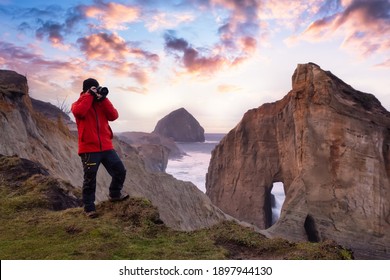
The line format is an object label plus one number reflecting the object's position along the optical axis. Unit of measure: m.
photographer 6.57
